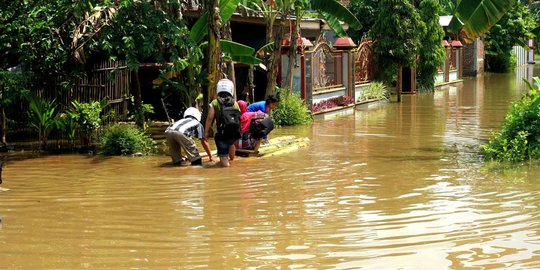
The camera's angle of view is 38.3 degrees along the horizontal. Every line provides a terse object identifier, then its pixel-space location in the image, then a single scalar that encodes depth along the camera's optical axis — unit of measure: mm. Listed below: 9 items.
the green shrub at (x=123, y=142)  13844
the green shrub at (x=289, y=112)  19234
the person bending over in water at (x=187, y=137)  12328
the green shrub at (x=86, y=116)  14008
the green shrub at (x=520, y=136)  12188
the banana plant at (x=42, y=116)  14000
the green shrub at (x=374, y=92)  26561
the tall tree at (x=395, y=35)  28266
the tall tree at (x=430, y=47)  29969
